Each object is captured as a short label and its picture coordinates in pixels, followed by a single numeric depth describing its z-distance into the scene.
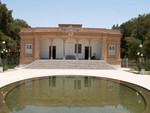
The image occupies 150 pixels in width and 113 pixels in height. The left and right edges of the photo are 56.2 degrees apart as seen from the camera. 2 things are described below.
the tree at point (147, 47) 17.39
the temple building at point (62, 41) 19.33
